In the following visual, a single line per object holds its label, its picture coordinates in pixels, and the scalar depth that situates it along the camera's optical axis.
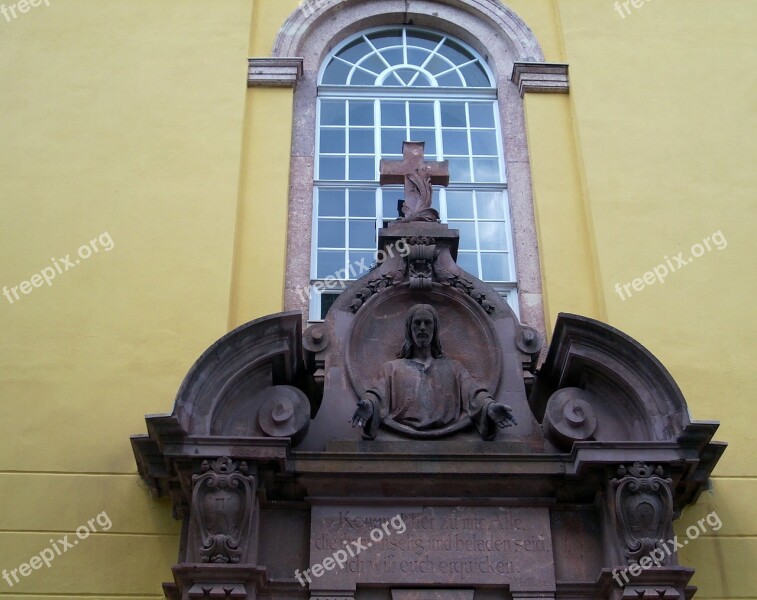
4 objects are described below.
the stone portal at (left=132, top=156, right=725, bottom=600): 7.33
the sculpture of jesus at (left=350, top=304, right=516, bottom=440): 7.72
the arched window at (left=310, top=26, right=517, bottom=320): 10.20
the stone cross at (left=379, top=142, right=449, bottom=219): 9.02
